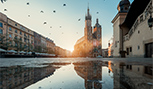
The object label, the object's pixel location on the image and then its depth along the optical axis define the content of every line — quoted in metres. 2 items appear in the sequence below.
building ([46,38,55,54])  57.86
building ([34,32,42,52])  47.41
